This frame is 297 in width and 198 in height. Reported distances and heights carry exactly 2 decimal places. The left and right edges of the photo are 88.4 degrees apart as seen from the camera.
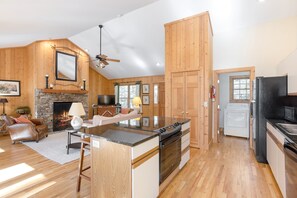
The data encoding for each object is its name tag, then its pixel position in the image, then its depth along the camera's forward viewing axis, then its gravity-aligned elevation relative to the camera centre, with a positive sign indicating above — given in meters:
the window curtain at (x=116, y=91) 9.40 +0.47
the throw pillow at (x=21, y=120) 4.51 -0.64
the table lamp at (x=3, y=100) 5.11 -0.05
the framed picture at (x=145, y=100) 8.38 -0.08
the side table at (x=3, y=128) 5.29 -1.03
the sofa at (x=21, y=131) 4.37 -0.94
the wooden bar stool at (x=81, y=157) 2.24 -0.86
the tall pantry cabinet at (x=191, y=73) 4.05 +0.71
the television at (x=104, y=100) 8.77 -0.08
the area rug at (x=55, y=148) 3.43 -1.32
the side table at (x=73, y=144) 3.69 -1.14
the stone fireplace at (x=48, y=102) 5.80 -0.14
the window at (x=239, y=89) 6.07 +0.39
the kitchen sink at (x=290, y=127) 2.14 -0.44
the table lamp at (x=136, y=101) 5.09 -0.08
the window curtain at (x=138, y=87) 8.51 +0.62
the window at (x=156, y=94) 8.09 +0.24
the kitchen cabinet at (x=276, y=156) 2.01 -0.88
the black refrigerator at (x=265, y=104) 3.04 -0.11
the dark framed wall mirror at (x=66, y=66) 6.37 +1.40
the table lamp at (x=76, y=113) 3.56 -0.37
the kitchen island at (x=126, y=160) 1.59 -0.71
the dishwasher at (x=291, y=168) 1.59 -0.76
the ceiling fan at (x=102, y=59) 4.86 +1.27
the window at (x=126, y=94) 8.91 +0.27
